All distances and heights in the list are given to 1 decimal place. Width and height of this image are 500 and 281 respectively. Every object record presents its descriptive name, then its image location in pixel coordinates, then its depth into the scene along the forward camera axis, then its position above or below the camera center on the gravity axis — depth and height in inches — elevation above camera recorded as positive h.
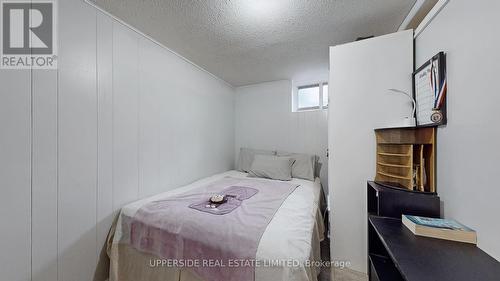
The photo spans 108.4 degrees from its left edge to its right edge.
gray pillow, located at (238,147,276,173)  128.0 -12.2
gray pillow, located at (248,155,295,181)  104.3 -16.6
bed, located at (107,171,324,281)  39.1 -26.5
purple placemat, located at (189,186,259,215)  58.6 -22.6
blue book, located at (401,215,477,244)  32.9 -17.1
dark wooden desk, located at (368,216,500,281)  25.5 -19.1
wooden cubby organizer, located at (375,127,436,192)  46.4 -5.0
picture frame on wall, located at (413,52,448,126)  41.3 +12.4
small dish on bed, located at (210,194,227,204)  64.0 -21.3
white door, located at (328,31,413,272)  56.3 +8.2
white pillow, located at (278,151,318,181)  105.7 -16.0
